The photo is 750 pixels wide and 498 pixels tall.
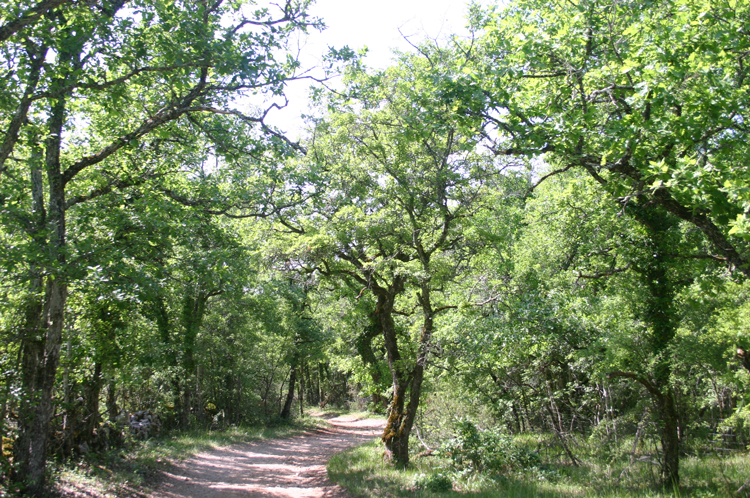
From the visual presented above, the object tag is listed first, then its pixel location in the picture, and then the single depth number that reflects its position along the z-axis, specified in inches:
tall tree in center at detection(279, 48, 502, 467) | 405.1
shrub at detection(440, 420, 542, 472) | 382.3
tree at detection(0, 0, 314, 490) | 230.4
